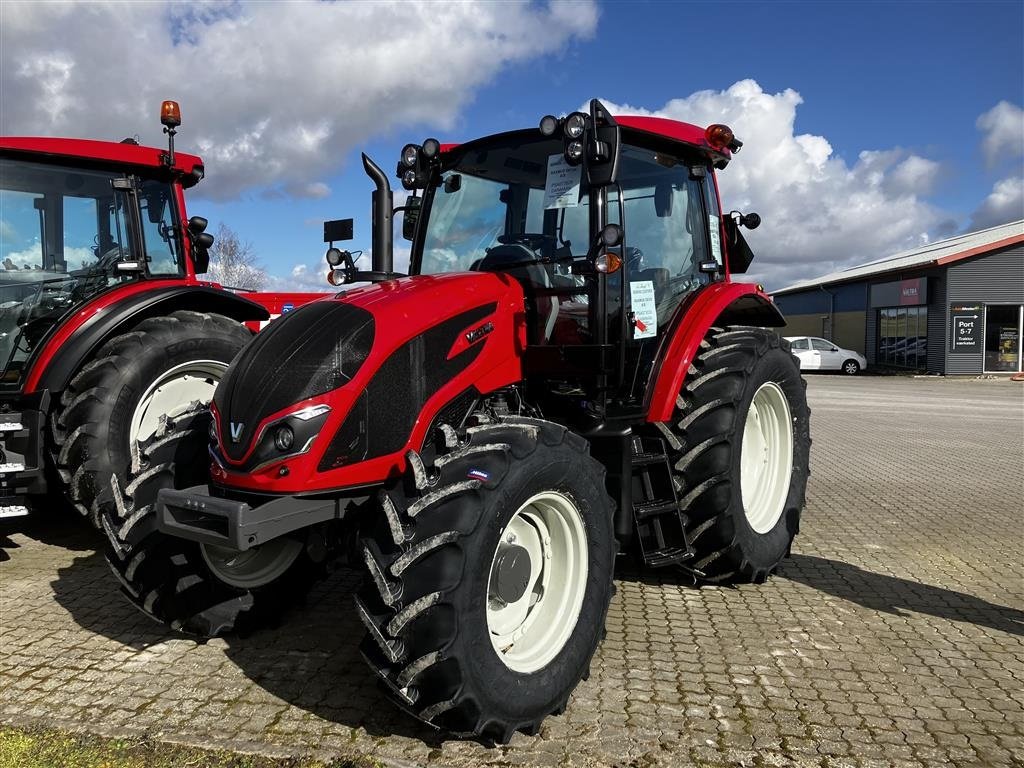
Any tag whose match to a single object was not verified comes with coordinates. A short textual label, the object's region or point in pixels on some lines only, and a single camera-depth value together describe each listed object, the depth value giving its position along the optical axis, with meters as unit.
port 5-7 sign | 26.69
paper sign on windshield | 3.79
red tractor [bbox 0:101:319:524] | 4.94
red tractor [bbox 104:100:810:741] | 2.80
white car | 29.92
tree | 32.32
